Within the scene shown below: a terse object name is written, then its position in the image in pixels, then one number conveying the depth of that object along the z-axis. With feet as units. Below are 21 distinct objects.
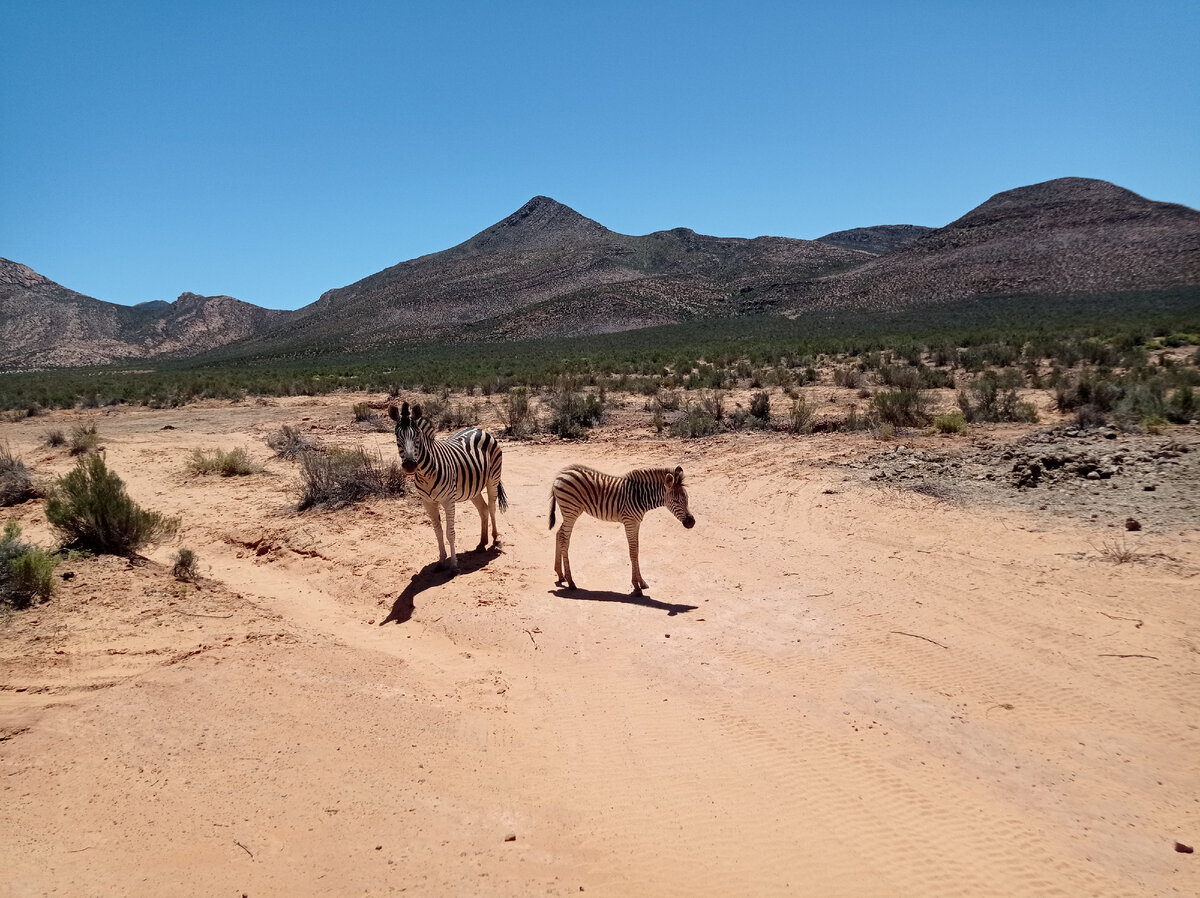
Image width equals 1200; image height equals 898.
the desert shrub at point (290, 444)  51.79
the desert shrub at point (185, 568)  24.85
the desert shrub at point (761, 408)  60.90
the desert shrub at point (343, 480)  37.14
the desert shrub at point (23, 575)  20.71
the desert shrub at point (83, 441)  54.29
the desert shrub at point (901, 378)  74.38
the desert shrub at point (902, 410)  55.36
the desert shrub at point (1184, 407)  46.34
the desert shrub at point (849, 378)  80.43
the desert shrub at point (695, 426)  58.49
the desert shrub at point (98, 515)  25.75
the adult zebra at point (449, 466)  25.21
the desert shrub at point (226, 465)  46.19
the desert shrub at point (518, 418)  63.67
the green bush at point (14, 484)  36.86
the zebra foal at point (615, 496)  26.09
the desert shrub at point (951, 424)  51.44
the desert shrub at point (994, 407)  54.67
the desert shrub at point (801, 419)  56.43
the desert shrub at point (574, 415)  62.21
